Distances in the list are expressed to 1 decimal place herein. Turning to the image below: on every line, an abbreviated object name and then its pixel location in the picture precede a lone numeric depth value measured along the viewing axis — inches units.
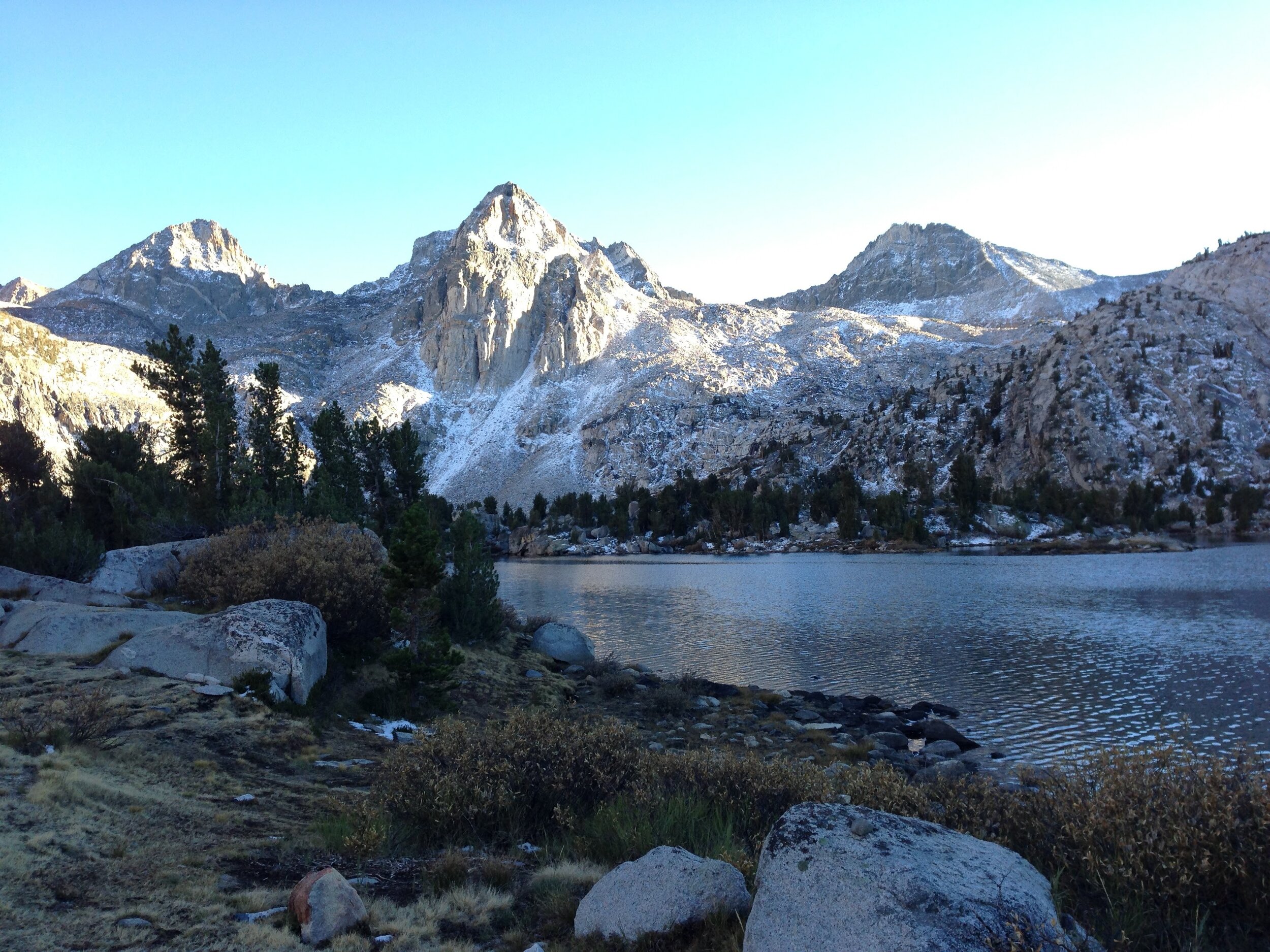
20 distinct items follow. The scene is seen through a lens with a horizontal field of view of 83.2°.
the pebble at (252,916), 229.3
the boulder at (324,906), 220.2
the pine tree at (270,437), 1728.6
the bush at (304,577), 701.3
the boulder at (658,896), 221.0
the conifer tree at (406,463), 2003.0
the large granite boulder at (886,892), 179.3
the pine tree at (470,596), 992.2
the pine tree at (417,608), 646.5
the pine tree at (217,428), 1480.1
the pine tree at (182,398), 1529.3
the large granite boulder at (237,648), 523.2
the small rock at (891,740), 695.7
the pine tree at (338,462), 1806.1
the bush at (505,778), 345.4
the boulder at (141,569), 811.4
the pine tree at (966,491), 4151.1
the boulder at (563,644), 1123.3
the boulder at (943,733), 704.4
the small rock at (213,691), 490.9
